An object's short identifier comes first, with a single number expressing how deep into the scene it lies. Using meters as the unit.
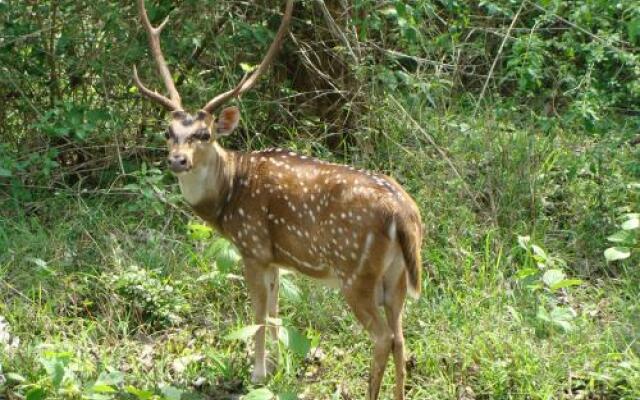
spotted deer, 11.57
